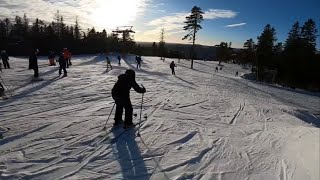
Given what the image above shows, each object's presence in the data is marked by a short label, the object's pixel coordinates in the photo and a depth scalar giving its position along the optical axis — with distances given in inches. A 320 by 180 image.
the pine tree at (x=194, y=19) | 1473.1
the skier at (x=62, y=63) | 529.7
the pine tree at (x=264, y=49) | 1542.3
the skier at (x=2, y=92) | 302.2
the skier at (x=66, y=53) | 638.1
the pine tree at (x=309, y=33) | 1705.1
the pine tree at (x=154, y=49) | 2929.4
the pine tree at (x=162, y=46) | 2441.5
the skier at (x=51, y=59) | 737.5
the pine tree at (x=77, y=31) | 2470.8
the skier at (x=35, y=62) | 477.2
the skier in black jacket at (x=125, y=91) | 209.6
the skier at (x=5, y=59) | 628.8
